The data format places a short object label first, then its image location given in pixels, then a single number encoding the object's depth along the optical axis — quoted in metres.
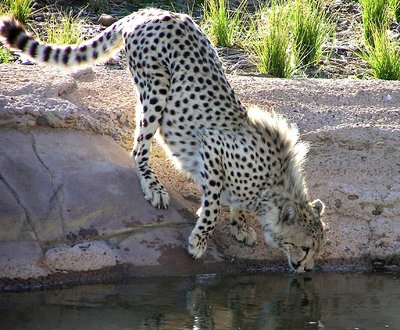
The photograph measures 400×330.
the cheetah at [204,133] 13.13
